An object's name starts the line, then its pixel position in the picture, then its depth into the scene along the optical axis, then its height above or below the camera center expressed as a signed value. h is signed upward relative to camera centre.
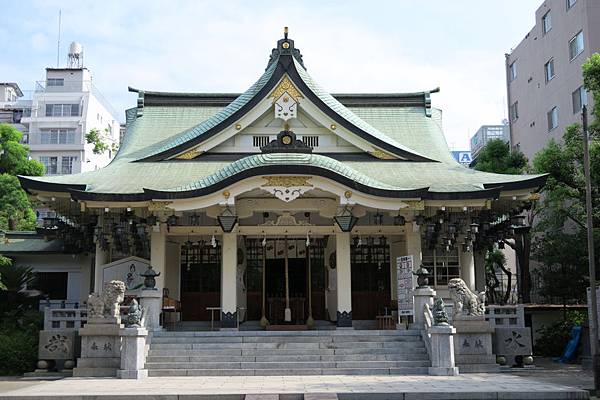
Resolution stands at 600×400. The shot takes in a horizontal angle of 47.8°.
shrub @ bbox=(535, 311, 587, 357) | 22.80 -1.63
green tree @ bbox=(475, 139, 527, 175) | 29.11 +5.58
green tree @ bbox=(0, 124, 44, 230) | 29.47 +4.97
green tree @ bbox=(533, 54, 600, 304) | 22.83 +2.88
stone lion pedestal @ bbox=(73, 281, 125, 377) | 16.83 -1.12
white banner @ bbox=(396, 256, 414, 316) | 18.92 +0.12
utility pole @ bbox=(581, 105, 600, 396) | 14.80 +0.75
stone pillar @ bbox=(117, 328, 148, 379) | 15.97 -1.52
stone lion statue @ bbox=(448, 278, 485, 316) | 17.59 -0.29
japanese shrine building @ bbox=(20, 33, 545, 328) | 19.47 +2.41
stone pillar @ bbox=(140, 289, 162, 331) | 18.05 -0.42
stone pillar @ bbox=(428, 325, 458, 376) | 16.09 -1.47
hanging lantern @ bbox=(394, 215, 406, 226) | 20.71 +2.13
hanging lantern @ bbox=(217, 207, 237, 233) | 20.08 +2.09
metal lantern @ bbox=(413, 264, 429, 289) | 18.30 +0.33
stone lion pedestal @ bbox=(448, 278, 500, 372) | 17.22 -1.13
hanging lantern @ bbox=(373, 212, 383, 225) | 21.62 +2.24
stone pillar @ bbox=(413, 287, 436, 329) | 18.39 -0.32
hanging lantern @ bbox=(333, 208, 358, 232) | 20.23 +2.07
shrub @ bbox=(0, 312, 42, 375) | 18.17 -1.63
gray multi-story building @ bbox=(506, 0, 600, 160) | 32.72 +11.75
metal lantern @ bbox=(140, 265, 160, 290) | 18.11 +0.31
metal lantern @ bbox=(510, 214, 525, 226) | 22.42 +2.38
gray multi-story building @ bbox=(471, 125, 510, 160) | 72.40 +16.75
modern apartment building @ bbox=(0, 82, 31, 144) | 59.38 +16.11
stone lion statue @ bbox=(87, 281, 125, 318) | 17.30 -0.29
